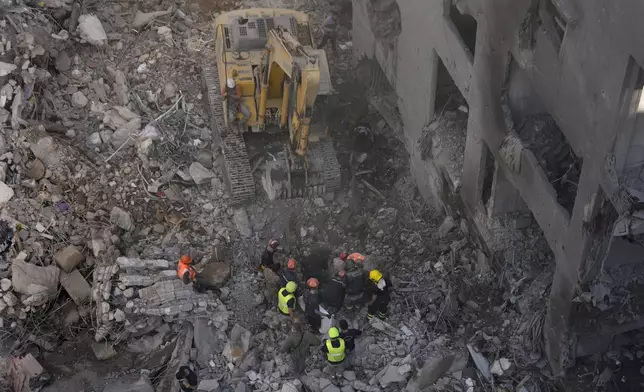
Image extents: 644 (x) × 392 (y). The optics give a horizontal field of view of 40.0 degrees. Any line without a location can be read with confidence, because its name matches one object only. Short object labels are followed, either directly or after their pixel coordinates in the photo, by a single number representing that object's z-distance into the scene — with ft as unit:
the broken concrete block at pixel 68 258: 48.19
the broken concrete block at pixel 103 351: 45.68
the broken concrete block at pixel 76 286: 47.73
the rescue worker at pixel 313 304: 44.70
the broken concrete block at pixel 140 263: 47.57
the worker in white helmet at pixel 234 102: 50.34
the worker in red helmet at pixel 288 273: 45.65
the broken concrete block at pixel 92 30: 60.44
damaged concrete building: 31.81
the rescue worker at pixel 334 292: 44.50
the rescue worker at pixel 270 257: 47.96
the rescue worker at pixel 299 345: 44.01
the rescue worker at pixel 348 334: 43.98
